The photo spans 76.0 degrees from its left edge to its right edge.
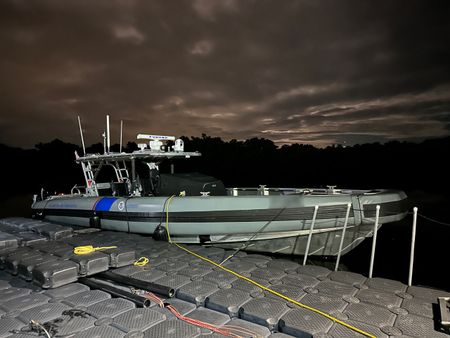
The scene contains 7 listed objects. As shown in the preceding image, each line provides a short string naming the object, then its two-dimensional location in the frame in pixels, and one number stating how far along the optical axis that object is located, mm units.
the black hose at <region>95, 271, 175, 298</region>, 3478
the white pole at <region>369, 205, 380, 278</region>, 4054
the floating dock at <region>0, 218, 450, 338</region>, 2713
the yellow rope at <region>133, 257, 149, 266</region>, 4586
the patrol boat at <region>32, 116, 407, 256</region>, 6066
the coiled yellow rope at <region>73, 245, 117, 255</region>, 4349
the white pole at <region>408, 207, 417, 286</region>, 3771
